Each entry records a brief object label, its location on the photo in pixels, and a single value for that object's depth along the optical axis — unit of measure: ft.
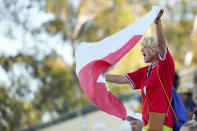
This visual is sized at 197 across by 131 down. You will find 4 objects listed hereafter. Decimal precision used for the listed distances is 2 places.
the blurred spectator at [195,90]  89.50
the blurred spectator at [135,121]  29.17
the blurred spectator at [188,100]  45.73
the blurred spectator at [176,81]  43.56
